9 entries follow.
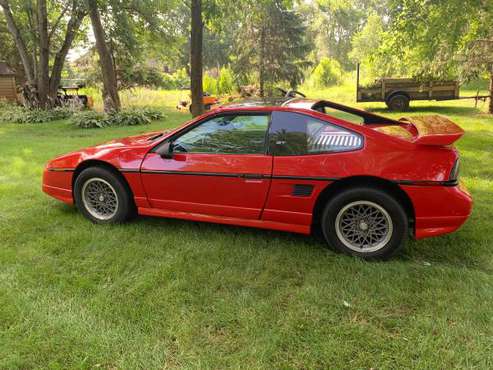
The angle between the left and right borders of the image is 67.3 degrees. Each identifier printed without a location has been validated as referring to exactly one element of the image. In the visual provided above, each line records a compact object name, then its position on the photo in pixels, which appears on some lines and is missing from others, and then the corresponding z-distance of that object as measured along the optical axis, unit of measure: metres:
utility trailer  14.49
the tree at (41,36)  15.79
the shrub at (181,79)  40.34
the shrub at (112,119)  12.77
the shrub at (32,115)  14.53
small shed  21.04
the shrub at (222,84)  26.19
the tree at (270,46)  23.34
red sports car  3.13
